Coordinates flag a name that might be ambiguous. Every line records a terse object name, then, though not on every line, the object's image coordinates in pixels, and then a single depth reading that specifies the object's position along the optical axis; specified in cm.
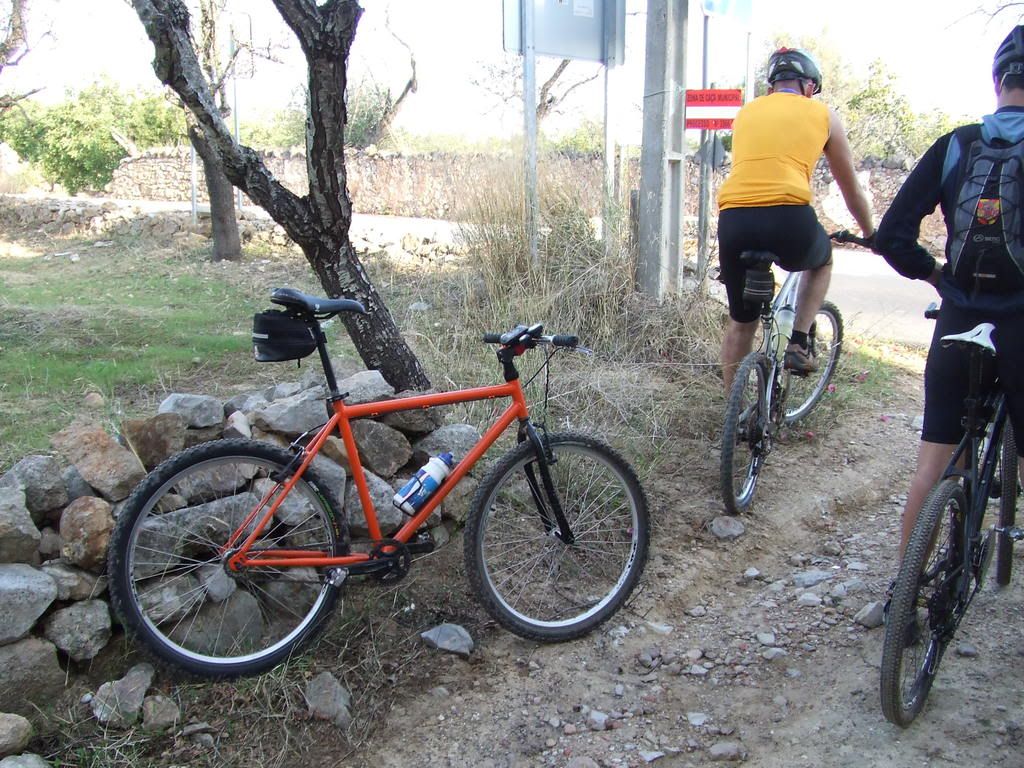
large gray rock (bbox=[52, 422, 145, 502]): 289
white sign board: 631
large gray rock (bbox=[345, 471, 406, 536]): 330
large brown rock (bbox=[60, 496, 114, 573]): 271
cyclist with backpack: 248
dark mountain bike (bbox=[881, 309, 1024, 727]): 236
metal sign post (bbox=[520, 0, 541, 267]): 626
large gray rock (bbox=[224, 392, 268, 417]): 359
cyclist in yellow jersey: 394
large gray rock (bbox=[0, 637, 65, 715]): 248
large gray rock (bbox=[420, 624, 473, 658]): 309
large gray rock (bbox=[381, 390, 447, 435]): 364
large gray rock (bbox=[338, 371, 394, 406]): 367
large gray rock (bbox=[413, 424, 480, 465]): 370
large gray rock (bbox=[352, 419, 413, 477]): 350
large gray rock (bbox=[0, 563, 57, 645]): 249
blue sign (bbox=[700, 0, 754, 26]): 621
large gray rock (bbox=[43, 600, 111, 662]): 262
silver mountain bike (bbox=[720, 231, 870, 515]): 389
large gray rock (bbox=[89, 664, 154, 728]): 255
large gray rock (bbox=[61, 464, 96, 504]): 288
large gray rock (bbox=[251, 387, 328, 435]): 341
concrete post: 602
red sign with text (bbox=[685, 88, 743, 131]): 607
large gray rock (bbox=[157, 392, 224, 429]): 323
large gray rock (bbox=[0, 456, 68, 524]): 279
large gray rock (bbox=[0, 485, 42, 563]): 260
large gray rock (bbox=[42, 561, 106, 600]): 265
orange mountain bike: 276
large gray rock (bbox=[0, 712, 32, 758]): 234
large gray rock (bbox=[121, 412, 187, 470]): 307
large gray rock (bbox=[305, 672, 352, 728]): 273
